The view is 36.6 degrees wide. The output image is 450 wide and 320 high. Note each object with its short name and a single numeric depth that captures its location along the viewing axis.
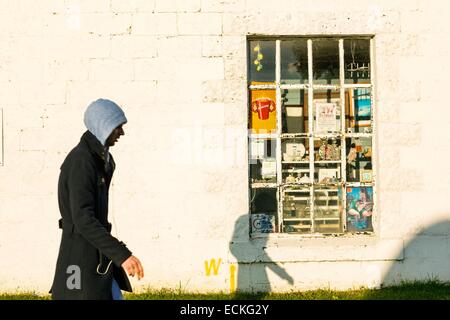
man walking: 3.80
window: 7.31
